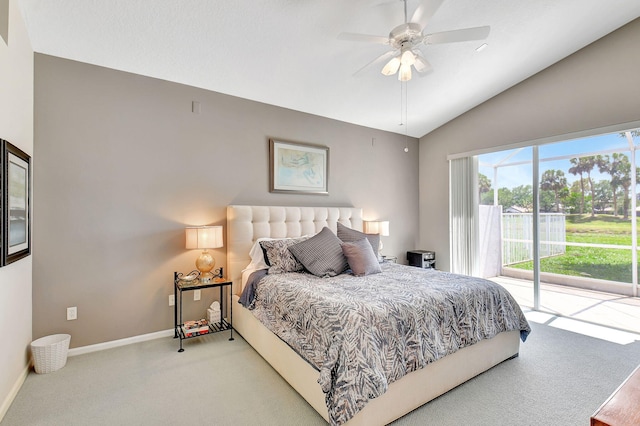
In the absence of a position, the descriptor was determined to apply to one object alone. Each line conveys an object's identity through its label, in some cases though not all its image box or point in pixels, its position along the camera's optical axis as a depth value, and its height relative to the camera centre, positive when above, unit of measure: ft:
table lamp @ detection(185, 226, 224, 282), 10.39 -0.95
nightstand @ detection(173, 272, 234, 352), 10.10 -3.60
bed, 6.37 -3.71
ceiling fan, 7.11 +4.52
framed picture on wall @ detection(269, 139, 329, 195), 13.17 +2.12
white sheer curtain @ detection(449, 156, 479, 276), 15.98 -0.11
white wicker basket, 8.26 -3.84
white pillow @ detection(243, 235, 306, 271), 11.23 -1.65
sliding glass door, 12.21 -0.05
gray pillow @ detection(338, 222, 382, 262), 12.58 -1.00
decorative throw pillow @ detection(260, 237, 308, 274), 10.64 -1.59
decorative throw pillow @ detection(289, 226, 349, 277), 10.18 -1.46
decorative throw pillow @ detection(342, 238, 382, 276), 10.24 -1.58
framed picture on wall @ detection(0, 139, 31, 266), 6.59 +0.31
